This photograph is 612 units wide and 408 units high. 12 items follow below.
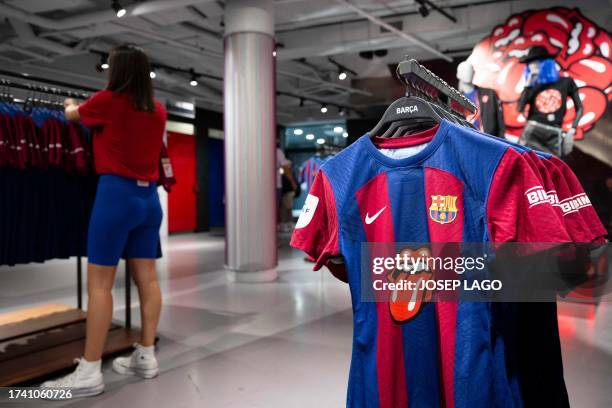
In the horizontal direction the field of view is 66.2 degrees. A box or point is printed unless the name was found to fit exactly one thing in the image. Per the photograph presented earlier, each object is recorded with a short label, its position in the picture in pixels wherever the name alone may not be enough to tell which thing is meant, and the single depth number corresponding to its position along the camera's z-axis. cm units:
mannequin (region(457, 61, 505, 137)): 403
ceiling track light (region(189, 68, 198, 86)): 811
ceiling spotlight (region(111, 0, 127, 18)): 503
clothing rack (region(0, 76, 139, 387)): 242
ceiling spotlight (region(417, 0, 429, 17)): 560
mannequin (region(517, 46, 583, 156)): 393
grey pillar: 510
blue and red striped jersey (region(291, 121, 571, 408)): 102
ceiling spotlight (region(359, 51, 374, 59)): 838
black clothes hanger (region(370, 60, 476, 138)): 127
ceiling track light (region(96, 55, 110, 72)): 686
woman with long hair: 222
